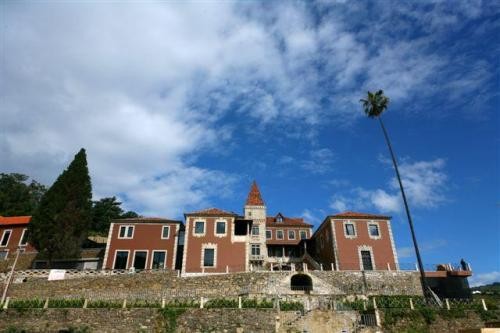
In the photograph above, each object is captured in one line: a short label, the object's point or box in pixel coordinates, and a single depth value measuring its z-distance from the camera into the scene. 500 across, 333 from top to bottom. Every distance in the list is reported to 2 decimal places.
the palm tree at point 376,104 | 35.34
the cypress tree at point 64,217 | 34.94
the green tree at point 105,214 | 60.68
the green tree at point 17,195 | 55.12
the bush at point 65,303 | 23.33
